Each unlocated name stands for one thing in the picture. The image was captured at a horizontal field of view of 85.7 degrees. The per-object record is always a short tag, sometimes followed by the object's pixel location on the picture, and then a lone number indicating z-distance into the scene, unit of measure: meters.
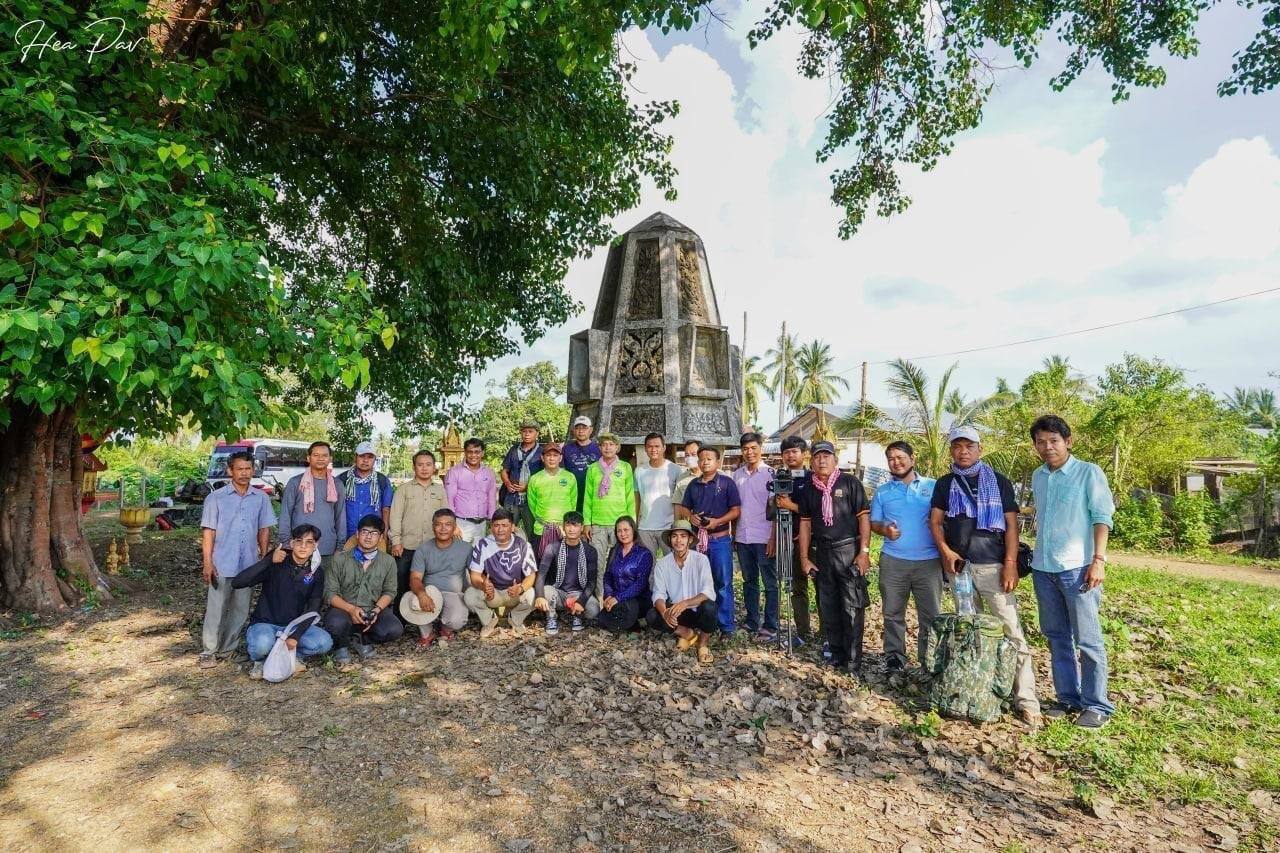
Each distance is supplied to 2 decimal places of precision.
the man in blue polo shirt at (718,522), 6.44
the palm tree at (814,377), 44.53
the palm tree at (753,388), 40.56
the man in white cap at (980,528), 4.96
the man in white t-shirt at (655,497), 7.02
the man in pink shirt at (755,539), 6.42
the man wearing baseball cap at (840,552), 5.60
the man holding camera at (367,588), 6.05
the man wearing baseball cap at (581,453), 7.37
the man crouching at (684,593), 5.99
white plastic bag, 5.34
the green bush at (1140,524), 15.65
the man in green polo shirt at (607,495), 7.02
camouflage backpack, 4.58
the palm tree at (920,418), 16.50
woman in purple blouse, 6.55
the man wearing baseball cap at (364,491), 6.85
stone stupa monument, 8.79
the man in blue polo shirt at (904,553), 5.42
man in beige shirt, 6.86
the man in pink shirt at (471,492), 7.24
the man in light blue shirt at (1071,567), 4.52
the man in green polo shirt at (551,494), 7.02
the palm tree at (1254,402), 42.66
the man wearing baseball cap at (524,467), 7.53
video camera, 6.10
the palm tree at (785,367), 43.62
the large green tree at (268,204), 4.32
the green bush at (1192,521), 15.06
